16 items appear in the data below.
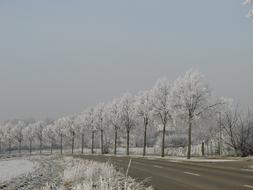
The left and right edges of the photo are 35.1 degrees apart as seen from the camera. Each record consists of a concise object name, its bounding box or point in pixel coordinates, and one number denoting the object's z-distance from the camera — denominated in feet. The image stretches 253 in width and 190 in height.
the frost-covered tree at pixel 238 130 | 162.61
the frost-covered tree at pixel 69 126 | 379.02
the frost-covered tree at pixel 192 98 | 161.38
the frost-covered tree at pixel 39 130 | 479.33
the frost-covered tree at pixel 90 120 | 319.88
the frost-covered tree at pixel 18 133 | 479.82
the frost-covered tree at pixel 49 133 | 449.39
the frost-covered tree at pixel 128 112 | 250.78
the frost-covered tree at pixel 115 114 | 265.95
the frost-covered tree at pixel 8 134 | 484.74
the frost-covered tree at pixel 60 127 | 403.07
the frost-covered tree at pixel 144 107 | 217.36
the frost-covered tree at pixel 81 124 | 346.03
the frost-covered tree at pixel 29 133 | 483.51
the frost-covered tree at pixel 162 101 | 193.47
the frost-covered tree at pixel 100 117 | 306.35
